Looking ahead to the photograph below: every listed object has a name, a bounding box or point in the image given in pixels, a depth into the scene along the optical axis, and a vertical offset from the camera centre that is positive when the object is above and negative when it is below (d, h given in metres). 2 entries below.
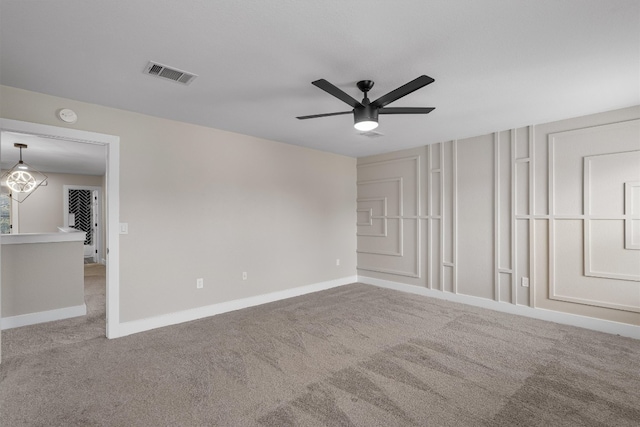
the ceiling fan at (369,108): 2.29 +0.88
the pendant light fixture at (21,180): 5.70 +0.74
